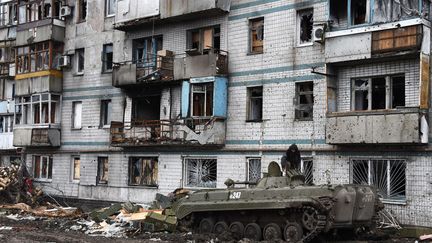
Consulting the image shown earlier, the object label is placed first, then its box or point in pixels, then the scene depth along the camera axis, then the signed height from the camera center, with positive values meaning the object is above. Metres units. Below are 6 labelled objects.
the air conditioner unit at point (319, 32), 20.80 +3.92
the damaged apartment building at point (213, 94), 19.19 +1.99
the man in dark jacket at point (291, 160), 18.55 -0.51
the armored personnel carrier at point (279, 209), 16.02 -1.87
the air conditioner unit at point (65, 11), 31.30 +6.72
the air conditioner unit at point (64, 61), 31.00 +4.05
